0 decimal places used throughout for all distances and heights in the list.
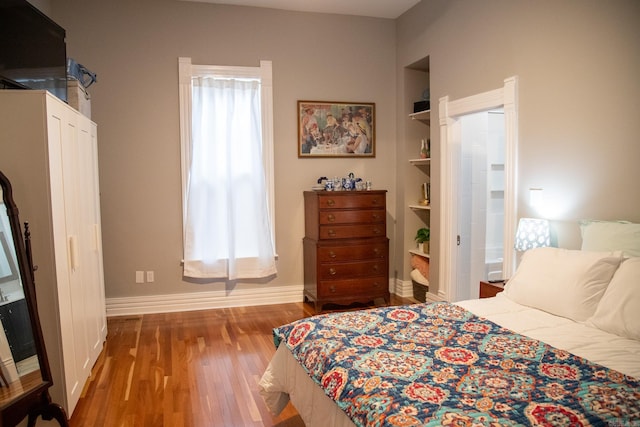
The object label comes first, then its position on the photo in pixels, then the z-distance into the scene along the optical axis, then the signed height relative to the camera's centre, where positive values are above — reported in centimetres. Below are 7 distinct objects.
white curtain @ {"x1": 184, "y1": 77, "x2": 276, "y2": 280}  481 +3
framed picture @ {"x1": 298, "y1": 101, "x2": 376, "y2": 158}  514 +66
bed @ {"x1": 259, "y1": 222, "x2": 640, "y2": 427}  153 -71
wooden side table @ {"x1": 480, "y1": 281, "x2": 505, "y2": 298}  334 -75
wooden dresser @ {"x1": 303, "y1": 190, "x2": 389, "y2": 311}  471 -61
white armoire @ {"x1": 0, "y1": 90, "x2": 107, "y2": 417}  245 -10
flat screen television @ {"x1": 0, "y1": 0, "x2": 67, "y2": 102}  252 +85
